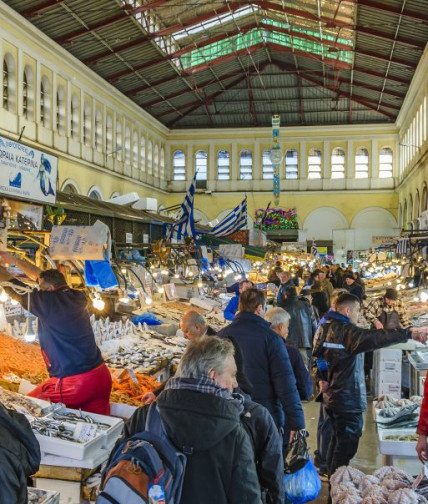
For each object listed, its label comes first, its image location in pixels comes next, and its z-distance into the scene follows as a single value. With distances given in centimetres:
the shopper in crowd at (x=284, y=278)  964
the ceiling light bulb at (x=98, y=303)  568
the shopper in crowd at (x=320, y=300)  1146
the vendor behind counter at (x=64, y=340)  424
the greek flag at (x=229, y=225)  1806
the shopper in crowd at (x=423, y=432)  351
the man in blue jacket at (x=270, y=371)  380
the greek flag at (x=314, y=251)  3000
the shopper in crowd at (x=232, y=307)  816
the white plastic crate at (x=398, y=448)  430
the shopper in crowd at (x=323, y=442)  538
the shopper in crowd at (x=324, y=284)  1205
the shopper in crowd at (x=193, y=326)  510
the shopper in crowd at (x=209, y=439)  220
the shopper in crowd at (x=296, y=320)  799
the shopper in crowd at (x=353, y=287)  1240
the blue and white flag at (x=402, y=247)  2172
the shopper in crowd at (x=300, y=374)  446
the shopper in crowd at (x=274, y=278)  1439
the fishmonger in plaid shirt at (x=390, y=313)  827
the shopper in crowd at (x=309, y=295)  1012
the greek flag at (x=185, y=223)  1251
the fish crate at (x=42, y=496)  276
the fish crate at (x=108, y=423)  396
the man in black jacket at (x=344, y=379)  482
